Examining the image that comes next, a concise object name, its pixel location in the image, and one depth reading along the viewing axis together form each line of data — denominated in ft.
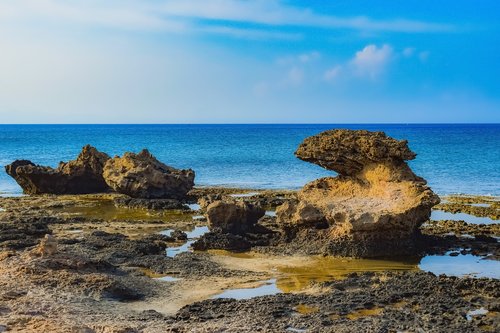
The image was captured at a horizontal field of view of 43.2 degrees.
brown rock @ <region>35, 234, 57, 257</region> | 51.65
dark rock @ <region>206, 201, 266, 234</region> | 69.36
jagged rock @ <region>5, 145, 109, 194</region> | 114.01
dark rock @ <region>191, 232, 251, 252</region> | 63.98
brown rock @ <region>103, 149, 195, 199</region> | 99.76
